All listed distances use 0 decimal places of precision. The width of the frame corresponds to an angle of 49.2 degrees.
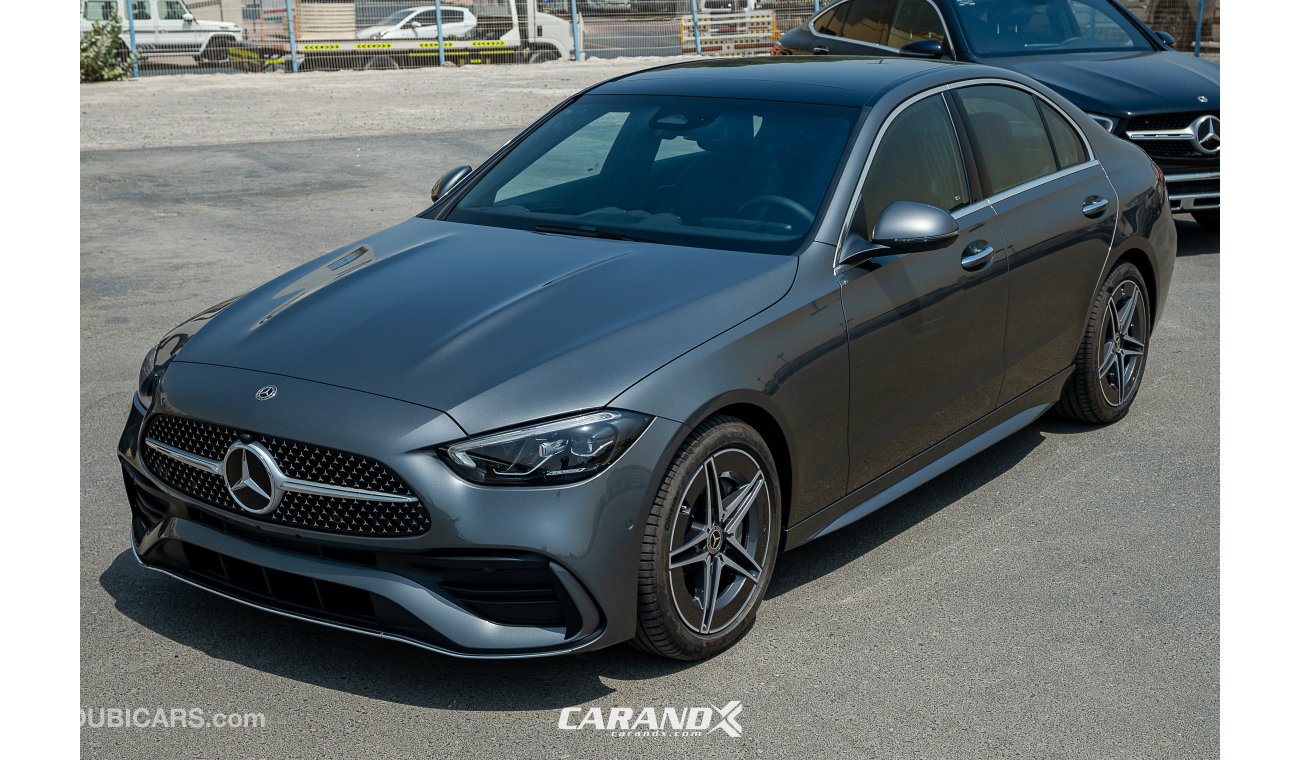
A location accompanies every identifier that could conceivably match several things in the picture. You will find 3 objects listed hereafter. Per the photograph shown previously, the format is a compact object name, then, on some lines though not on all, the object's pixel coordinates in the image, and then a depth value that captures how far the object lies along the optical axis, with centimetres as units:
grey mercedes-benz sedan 382
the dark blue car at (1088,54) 984
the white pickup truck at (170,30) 2444
